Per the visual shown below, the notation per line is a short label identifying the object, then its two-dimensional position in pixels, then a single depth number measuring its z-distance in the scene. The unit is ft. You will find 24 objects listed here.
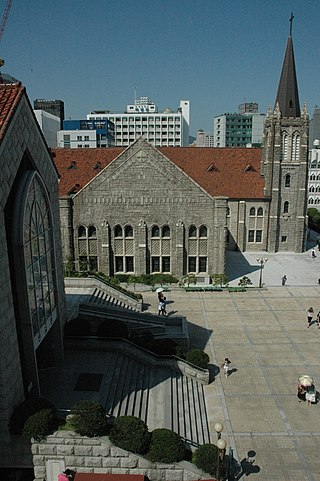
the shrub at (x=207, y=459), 52.08
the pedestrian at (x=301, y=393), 71.22
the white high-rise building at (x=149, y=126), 547.49
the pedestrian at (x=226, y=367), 78.54
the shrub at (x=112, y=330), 80.79
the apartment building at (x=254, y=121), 646.33
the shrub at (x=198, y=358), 78.33
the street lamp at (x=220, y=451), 45.57
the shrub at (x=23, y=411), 52.65
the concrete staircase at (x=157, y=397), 62.54
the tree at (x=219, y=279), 130.31
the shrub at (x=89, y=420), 52.11
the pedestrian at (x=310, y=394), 70.02
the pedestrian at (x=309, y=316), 102.68
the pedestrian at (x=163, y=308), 106.93
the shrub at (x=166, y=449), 52.31
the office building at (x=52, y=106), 502.54
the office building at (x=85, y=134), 418.51
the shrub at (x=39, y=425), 52.02
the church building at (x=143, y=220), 128.88
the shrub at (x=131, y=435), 52.21
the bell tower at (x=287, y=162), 169.78
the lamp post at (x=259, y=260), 160.50
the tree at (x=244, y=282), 130.72
